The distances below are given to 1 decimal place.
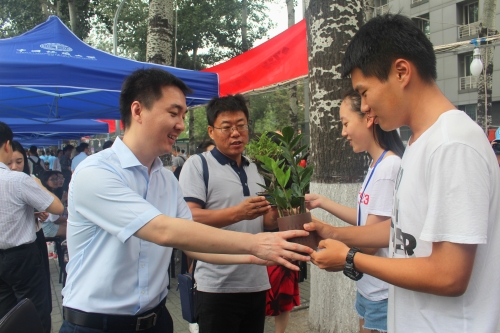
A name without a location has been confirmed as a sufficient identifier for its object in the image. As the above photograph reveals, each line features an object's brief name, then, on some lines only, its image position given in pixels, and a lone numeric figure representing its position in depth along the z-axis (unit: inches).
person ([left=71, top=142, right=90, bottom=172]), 431.1
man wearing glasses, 101.3
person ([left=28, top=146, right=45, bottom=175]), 517.0
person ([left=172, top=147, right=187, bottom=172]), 406.3
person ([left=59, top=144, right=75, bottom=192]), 591.6
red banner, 204.1
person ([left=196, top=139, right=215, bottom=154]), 247.4
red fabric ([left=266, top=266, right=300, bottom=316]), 145.7
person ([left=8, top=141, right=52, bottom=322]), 151.6
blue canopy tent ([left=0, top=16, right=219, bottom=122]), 175.6
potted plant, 78.2
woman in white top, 86.3
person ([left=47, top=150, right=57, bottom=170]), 831.4
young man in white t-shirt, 47.6
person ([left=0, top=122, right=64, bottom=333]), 126.0
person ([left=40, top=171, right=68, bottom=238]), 196.7
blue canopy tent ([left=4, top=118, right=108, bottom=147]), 410.9
